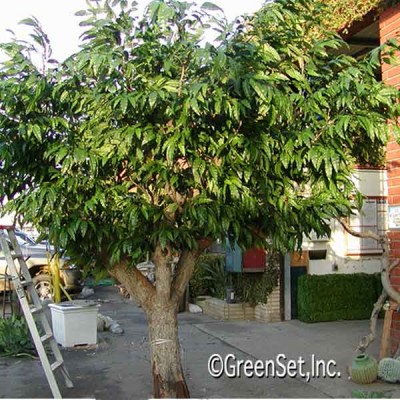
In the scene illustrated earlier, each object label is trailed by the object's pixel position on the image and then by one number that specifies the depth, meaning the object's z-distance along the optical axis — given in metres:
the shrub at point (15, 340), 7.72
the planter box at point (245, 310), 10.73
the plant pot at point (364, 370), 6.08
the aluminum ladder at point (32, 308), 5.30
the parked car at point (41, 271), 13.99
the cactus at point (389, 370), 6.06
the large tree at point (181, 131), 3.70
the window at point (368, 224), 11.13
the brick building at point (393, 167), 6.70
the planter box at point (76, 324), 8.37
